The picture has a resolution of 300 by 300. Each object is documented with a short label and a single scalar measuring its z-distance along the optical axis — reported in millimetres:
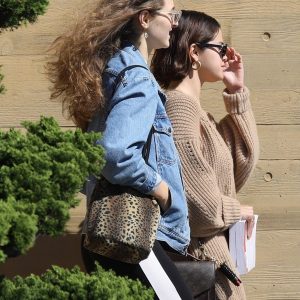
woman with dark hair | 7516
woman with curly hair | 6309
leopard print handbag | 6191
